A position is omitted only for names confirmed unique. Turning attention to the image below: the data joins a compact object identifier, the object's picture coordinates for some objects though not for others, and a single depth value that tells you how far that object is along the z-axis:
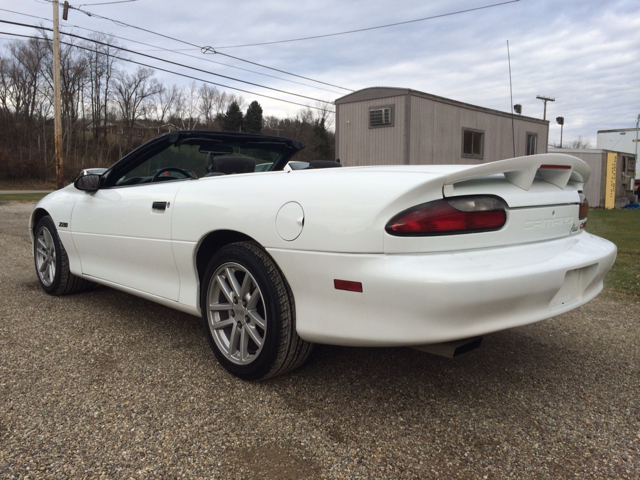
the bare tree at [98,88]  37.34
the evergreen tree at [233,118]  41.69
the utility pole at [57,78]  16.02
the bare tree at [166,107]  38.61
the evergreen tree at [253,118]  44.88
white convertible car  1.85
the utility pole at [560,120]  36.34
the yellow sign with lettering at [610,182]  19.77
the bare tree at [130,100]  38.94
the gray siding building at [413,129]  11.86
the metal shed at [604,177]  19.67
